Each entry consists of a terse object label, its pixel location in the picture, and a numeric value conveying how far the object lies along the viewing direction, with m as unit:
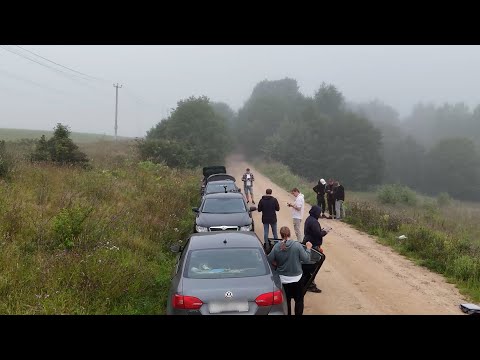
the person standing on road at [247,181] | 20.88
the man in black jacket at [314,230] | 8.09
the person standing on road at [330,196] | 16.77
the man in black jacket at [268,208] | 11.28
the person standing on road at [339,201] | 16.33
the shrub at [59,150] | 18.24
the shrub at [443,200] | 47.09
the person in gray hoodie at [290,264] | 6.23
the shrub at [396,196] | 35.95
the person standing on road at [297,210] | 10.71
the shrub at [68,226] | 8.75
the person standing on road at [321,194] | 17.07
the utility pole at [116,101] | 64.35
